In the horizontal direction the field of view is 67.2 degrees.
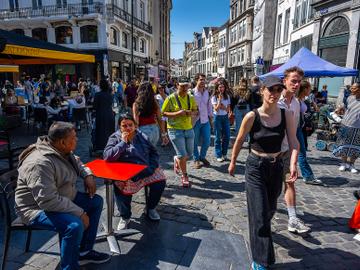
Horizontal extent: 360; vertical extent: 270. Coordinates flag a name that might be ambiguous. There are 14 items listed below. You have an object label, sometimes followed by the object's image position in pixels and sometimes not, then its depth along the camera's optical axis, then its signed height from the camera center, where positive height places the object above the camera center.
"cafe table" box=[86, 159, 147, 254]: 2.84 -0.86
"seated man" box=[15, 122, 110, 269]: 2.28 -0.87
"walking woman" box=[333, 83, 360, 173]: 5.38 -0.87
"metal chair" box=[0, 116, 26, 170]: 4.12 -0.89
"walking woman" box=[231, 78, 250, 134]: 6.74 -0.19
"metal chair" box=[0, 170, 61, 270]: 2.52 -1.01
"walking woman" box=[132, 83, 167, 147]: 4.33 -0.34
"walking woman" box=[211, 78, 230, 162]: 6.25 -0.57
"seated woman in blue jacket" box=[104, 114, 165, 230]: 3.32 -0.84
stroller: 7.04 -1.17
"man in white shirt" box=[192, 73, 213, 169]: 5.68 -0.60
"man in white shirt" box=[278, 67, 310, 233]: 3.34 -1.10
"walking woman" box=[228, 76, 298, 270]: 2.56 -0.70
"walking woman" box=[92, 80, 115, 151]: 6.14 -0.59
